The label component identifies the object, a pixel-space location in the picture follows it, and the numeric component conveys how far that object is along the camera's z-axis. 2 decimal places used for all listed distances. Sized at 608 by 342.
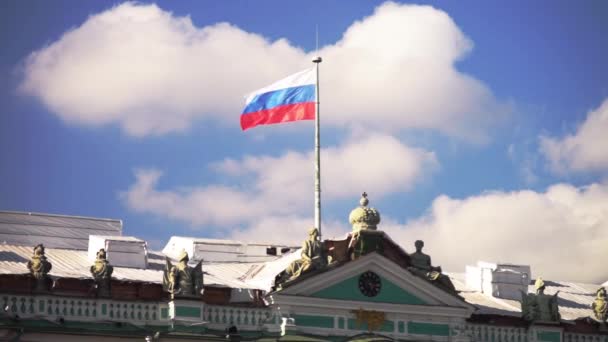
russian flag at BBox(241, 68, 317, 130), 79.19
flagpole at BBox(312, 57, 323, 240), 77.75
